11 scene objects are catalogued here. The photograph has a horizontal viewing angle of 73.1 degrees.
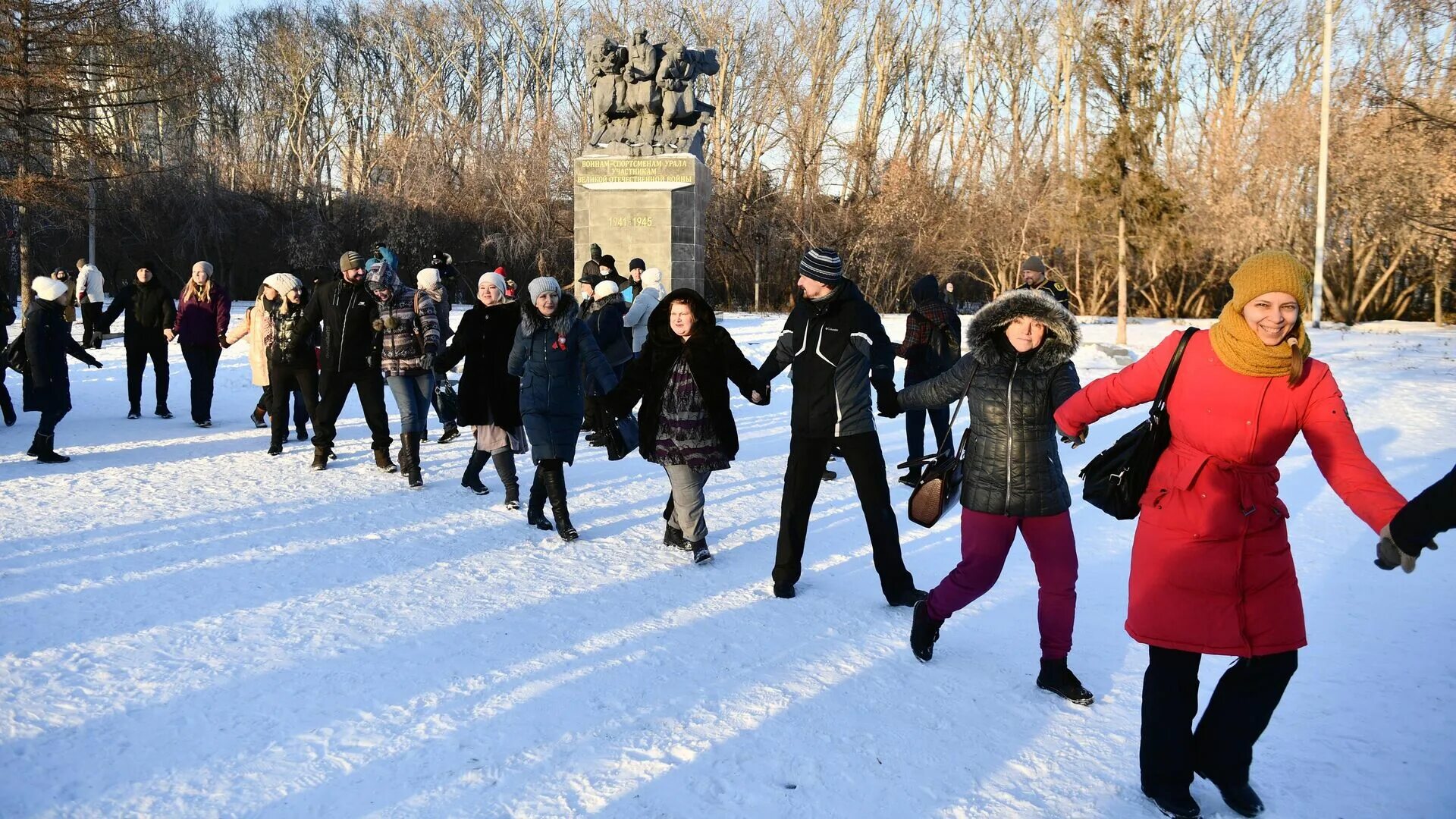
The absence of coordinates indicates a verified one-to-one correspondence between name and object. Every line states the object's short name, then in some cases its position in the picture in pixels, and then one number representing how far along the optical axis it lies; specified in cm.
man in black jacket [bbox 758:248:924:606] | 467
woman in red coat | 265
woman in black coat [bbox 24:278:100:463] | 772
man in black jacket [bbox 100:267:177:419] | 1005
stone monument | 1634
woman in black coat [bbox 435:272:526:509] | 636
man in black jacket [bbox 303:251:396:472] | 731
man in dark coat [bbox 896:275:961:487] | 776
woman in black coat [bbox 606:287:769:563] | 521
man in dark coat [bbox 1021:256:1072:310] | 866
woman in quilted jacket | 368
